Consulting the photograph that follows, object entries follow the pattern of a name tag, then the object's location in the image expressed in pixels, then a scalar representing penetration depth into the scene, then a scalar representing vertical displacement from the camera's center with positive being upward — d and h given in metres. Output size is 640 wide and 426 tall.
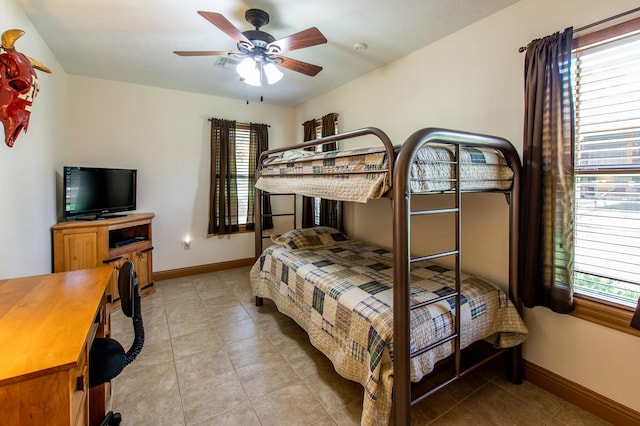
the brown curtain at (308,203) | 4.26 +0.05
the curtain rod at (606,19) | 1.53 +1.00
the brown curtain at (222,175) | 4.14 +0.44
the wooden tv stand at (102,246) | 2.73 -0.39
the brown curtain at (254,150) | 4.43 +0.84
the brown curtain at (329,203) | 3.83 +0.04
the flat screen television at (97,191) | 2.92 +0.17
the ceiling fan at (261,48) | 1.91 +1.13
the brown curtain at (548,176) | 1.72 +0.17
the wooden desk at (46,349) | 0.82 -0.44
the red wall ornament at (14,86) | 1.56 +0.67
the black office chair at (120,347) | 1.33 -0.68
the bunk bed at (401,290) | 1.41 -0.55
